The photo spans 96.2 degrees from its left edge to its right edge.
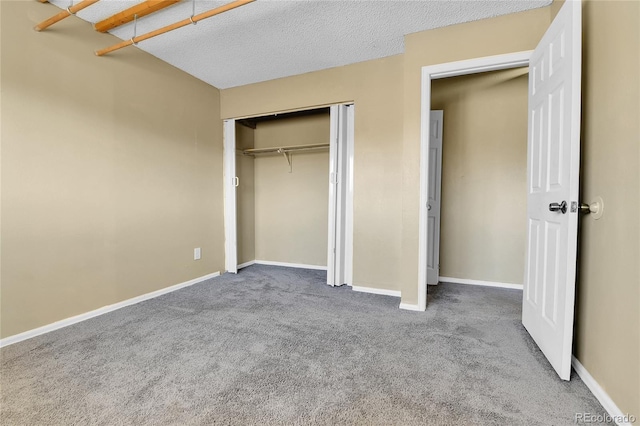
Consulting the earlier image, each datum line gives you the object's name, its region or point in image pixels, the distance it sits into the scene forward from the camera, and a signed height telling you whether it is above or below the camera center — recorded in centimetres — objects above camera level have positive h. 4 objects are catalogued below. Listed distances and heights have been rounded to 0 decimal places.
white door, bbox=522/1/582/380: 144 +10
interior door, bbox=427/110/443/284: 326 +8
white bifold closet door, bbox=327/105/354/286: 325 +6
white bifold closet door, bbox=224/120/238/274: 373 +11
